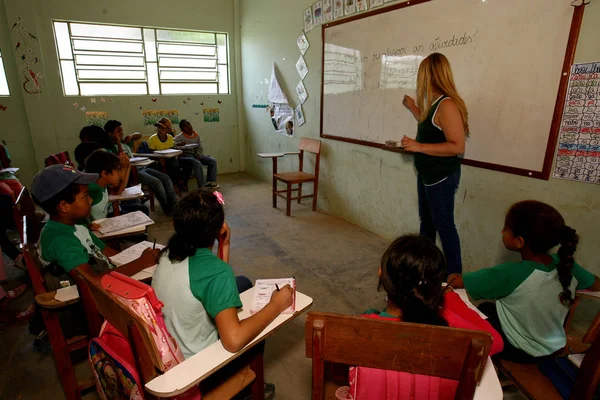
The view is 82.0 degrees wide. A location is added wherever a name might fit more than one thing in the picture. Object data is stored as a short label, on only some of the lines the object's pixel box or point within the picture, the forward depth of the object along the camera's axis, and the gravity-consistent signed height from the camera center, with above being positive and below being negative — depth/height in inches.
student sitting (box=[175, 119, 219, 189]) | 196.9 -25.2
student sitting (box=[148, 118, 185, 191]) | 181.8 -20.5
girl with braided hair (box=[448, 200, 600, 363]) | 46.2 -23.4
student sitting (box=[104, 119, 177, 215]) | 156.2 -33.5
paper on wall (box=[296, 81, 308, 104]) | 168.8 +6.5
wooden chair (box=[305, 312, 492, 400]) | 29.8 -21.1
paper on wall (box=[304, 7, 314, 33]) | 155.3 +37.7
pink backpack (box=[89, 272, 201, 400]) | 34.3 -26.8
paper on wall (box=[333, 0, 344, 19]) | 136.7 +37.8
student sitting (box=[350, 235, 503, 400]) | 37.6 -19.5
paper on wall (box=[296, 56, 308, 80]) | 165.6 +18.0
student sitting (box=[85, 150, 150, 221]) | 86.0 -17.3
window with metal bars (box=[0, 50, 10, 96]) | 172.1 +9.0
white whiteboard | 79.0 +11.5
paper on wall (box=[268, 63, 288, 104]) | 186.2 +7.3
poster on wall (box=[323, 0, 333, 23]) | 142.5 +38.6
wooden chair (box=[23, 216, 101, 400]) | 47.3 -31.3
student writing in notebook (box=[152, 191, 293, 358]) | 39.1 -20.9
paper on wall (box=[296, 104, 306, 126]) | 174.1 -5.1
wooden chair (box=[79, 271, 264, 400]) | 31.7 -23.2
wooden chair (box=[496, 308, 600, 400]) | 34.3 -34.3
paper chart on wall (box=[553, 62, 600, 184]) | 71.8 -4.0
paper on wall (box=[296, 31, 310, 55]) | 161.9 +28.8
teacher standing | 83.5 -9.1
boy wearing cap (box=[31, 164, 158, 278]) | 54.6 -19.8
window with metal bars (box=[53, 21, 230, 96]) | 189.2 +25.6
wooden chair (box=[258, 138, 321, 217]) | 155.9 -31.4
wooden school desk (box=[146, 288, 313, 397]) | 33.2 -26.5
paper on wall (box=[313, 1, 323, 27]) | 147.9 +38.9
